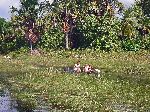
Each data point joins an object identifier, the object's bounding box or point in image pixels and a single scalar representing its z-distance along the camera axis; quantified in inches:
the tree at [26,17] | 3063.5
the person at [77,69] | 1590.8
